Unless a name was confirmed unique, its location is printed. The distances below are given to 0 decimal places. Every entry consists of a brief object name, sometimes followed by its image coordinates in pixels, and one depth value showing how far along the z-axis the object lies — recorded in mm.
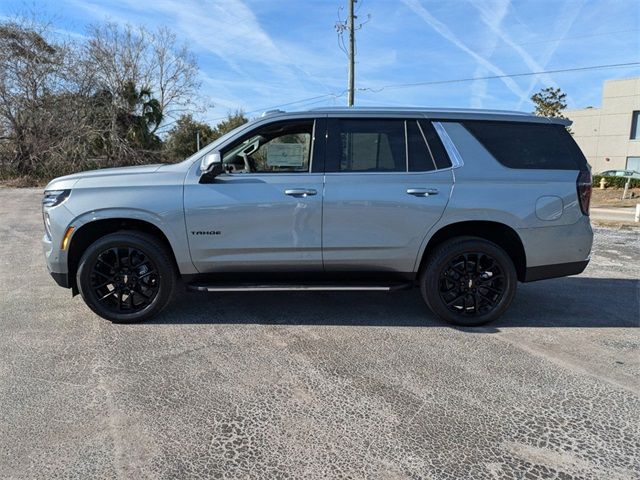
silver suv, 4219
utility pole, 22719
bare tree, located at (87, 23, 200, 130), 26289
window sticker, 4410
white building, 40344
